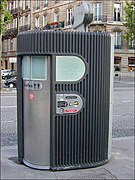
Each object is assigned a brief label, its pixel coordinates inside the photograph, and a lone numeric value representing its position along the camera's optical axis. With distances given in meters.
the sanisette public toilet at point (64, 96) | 4.39
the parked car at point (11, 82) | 24.16
